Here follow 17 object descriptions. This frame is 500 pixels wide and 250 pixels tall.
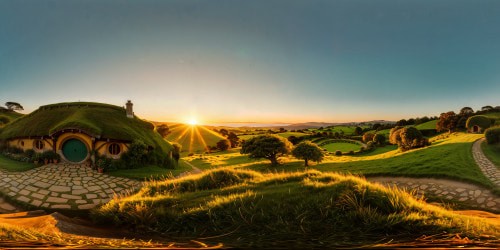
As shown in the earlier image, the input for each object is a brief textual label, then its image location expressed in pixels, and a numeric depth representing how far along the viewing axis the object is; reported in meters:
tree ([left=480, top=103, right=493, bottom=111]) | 62.16
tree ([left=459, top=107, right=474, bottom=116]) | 61.04
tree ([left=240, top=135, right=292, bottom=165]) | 27.73
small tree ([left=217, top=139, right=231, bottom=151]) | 56.25
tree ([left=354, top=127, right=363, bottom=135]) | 73.78
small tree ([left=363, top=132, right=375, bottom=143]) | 55.97
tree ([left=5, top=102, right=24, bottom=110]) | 62.03
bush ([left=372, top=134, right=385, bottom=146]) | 48.76
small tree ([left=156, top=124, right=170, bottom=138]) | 50.63
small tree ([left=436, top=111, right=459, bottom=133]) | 46.94
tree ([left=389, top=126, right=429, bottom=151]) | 32.97
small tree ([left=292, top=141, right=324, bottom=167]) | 27.09
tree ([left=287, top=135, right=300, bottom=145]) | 56.41
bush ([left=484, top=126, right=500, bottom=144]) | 22.34
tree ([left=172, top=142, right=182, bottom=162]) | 29.59
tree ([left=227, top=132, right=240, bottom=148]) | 66.00
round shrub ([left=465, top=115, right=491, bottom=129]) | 38.94
